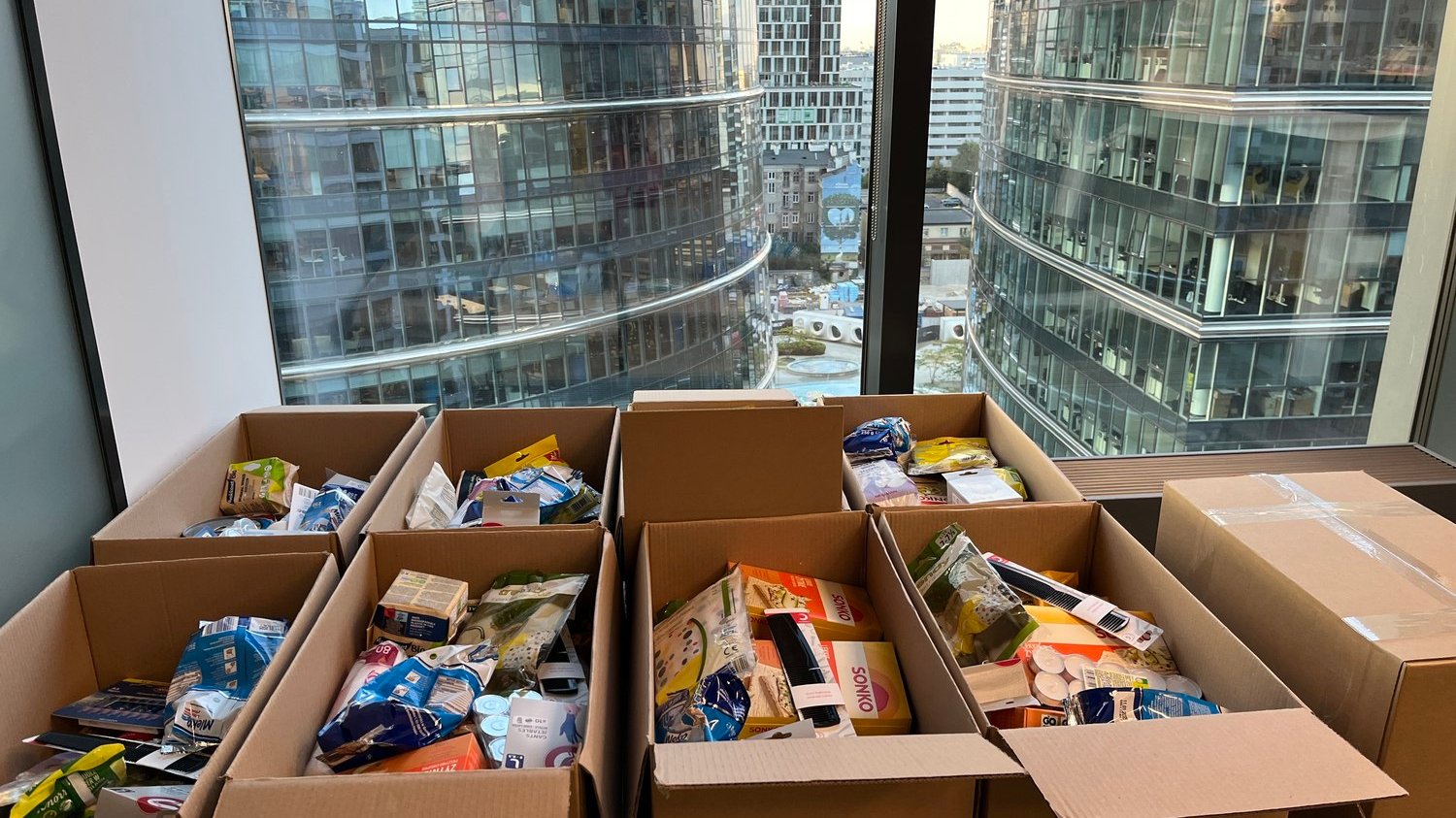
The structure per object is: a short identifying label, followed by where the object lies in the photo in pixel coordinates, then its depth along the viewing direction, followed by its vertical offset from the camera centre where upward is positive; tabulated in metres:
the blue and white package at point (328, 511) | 1.71 -0.72
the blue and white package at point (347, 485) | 1.86 -0.72
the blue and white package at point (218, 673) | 1.21 -0.74
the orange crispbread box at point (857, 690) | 1.23 -0.77
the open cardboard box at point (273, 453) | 1.48 -0.66
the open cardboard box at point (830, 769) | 0.93 -0.66
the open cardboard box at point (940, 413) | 2.00 -0.64
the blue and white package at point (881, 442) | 1.92 -0.65
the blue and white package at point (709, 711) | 1.17 -0.73
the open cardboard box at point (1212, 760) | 0.92 -0.65
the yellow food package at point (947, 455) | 1.88 -0.68
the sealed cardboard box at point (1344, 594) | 1.10 -0.62
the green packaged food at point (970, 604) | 1.33 -0.70
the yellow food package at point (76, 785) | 1.06 -0.75
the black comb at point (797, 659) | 1.23 -0.74
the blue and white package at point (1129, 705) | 1.17 -0.72
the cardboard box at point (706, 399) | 1.64 -0.49
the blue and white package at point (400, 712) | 1.14 -0.73
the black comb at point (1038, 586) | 1.46 -0.72
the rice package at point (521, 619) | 1.35 -0.74
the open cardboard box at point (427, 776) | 0.94 -0.68
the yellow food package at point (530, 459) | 1.91 -0.68
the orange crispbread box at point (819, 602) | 1.44 -0.76
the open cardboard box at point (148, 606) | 1.36 -0.71
